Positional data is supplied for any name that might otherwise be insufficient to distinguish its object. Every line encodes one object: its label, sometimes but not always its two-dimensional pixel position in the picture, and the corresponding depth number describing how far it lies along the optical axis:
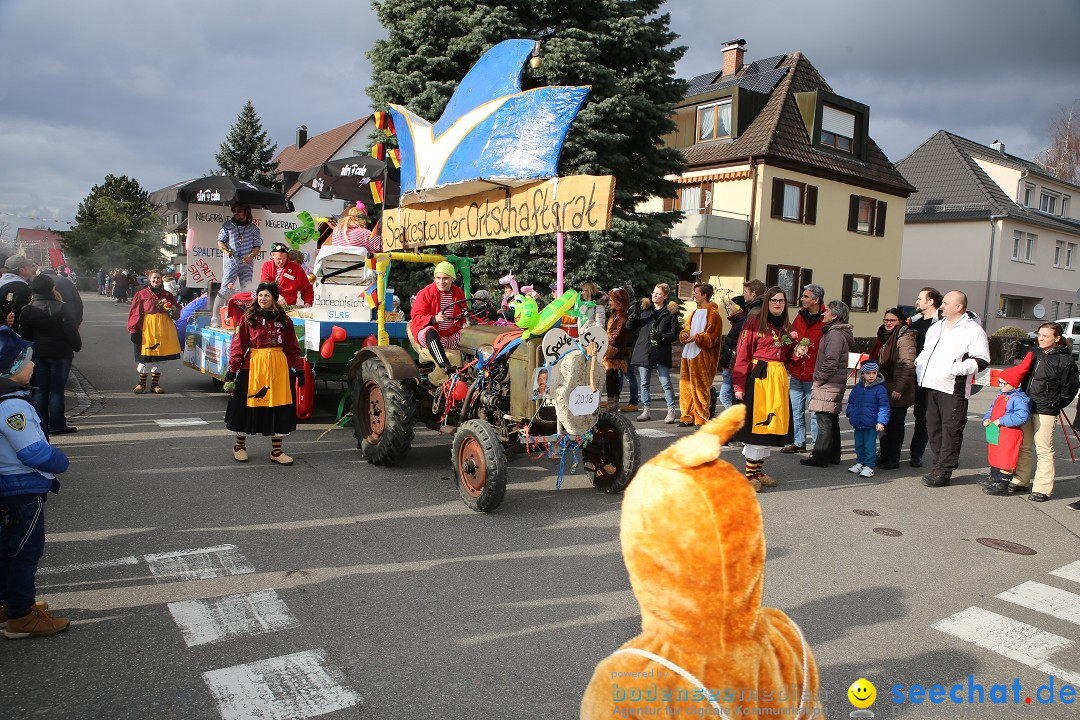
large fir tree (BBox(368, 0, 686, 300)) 13.48
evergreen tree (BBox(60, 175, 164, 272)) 49.25
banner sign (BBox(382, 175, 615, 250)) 5.24
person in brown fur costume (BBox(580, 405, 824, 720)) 1.51
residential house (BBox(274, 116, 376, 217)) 36.19
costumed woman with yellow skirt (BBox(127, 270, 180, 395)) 9.92
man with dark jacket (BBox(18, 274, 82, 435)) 7.18
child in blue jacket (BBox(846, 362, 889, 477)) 7.21
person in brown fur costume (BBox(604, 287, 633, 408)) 9.95
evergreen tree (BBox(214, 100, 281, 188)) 38.59
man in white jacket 6.50
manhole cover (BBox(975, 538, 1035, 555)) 5.10
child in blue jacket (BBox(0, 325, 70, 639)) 3.18
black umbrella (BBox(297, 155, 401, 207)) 12.45
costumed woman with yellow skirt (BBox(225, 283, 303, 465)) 6.27
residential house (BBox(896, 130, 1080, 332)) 30.75
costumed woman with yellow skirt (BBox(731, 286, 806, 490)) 6.07
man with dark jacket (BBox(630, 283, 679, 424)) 9.71
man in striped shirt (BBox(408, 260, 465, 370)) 6.59
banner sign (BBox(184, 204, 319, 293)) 12.89
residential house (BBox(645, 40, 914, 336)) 22.28
